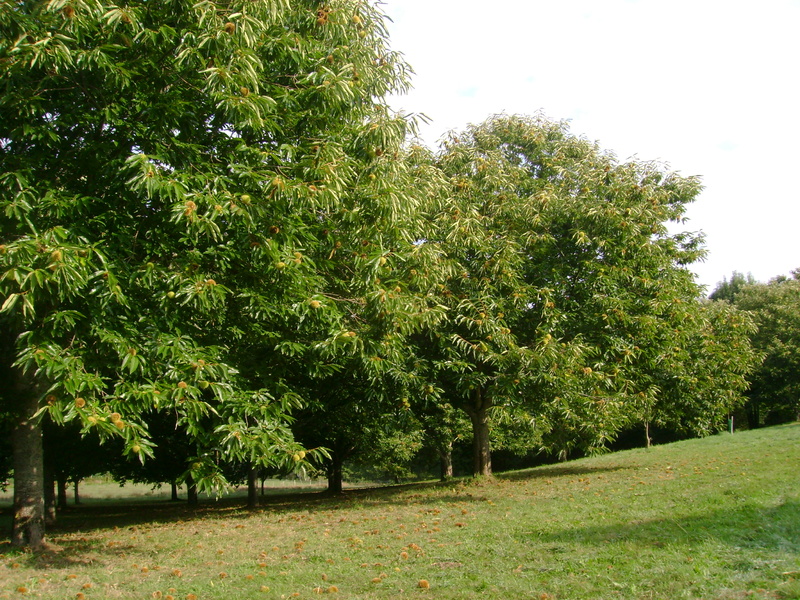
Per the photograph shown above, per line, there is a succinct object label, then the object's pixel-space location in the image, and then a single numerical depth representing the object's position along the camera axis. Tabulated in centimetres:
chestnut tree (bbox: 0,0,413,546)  636
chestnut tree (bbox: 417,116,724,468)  1230
